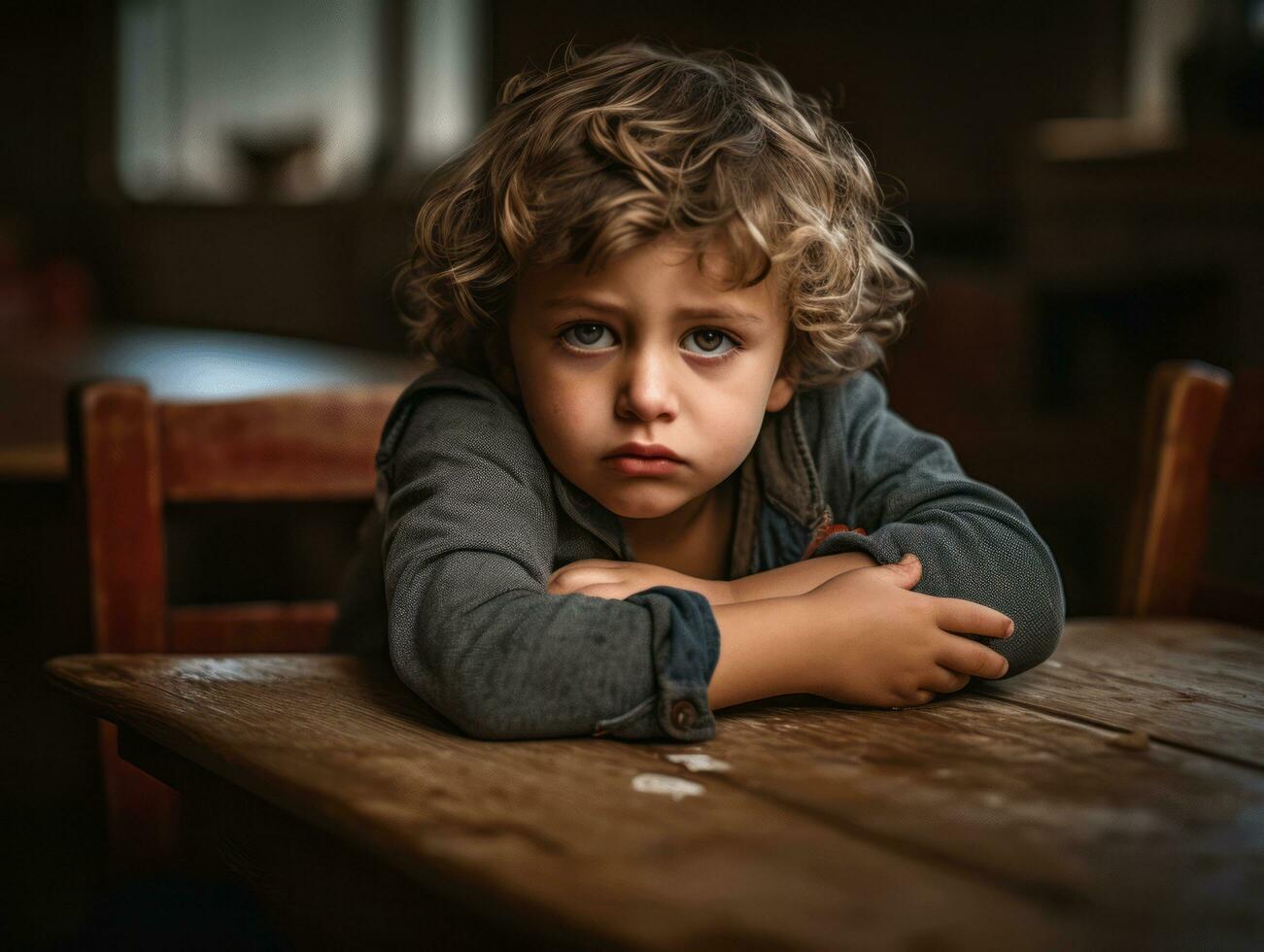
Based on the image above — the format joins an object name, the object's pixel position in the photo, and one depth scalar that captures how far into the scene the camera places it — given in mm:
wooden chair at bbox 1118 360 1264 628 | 1293
